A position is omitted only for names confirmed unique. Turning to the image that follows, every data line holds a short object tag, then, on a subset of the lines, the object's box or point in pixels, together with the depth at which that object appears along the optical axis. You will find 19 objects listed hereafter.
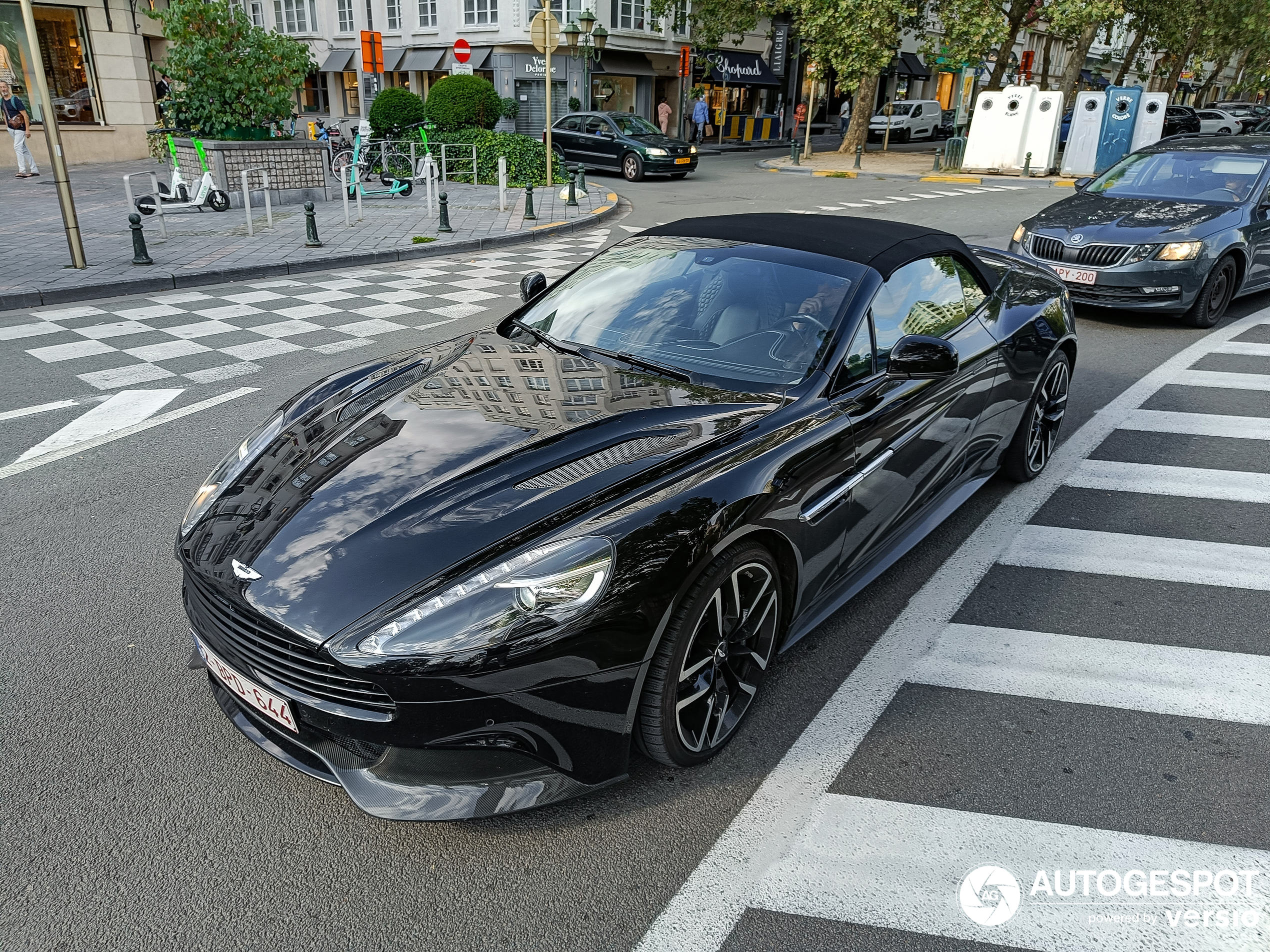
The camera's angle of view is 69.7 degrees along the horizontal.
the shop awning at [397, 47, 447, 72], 40.41
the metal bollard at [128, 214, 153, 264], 10.97
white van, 40.75
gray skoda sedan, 8.55
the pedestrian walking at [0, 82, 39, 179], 20.14
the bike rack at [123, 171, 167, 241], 12.92
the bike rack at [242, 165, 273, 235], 13.39
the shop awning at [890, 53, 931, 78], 52.03
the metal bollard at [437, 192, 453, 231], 13.79
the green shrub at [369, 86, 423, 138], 21.55
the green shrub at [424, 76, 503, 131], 21.97
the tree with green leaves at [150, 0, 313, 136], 15.68
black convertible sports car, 2.43
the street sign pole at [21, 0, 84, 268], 9.79
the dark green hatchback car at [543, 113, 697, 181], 24.08
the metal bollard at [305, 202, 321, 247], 12.60
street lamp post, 31.78
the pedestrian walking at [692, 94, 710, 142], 35.41
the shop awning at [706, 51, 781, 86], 42.00
